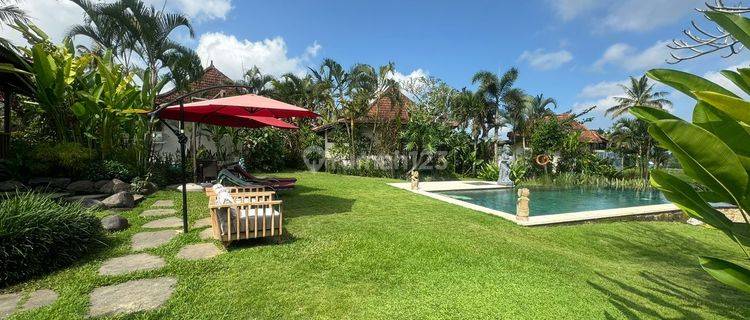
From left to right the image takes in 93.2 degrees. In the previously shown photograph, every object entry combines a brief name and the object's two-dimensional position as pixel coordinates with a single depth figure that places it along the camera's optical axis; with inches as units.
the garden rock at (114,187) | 321.8
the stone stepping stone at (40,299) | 131.0
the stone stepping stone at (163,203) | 304.6
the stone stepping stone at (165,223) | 238.7
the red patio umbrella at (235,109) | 226.2
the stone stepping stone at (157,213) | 267.3
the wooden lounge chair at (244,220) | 188.9
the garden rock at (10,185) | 277.0
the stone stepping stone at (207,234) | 215.3
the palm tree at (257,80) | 968.3
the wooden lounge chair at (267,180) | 363.9
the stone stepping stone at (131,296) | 128.7
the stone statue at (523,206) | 312.3
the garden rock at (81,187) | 315.9
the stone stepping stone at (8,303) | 125.3
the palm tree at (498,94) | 927.0
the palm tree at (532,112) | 954.1
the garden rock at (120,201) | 280.1
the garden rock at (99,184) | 325.5
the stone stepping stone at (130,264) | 162.9
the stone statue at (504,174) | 655.1
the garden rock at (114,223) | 218.6
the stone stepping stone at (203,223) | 241.7
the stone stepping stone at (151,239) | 197.6
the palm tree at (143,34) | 550.0
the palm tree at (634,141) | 949.8
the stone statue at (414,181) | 513.3
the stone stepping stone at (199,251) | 181.4
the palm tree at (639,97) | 1219.4
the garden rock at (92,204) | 259.8
